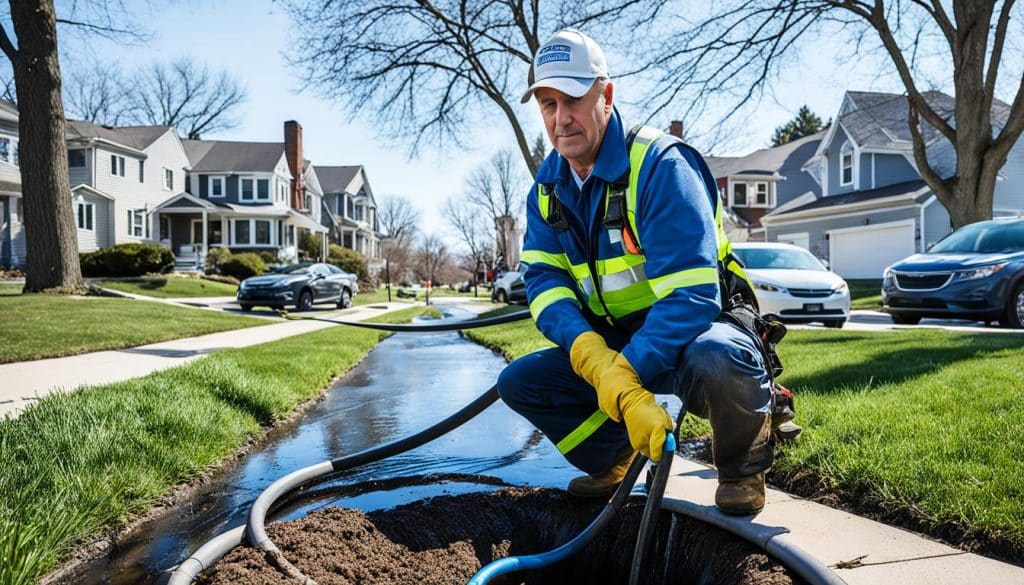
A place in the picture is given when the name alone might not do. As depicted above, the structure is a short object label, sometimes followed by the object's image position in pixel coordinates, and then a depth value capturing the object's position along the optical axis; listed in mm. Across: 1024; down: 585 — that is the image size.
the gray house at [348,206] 54688
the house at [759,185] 38719
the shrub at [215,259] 31881
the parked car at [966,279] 9570
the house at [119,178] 32938
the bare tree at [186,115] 58219
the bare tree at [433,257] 69394
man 2396
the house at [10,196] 28317
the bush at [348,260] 40906
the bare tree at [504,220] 52750
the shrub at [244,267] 30875
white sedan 10984
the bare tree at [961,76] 13062
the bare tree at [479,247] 57188
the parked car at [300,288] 17859
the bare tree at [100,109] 53562
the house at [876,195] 24391
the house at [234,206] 38375
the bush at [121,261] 25938
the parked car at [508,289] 25234
